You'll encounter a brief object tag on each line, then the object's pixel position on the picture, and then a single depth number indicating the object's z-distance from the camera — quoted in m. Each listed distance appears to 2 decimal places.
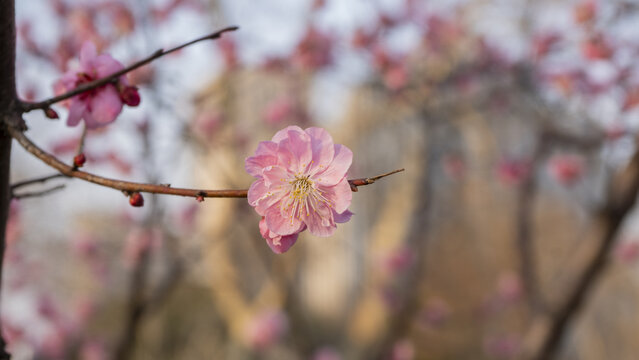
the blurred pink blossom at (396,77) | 2.98
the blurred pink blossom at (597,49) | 2.46
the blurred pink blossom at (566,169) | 3.13
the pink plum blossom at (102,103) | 0.74
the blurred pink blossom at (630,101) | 2.52
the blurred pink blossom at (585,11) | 2.41
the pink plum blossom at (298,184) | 0.59
